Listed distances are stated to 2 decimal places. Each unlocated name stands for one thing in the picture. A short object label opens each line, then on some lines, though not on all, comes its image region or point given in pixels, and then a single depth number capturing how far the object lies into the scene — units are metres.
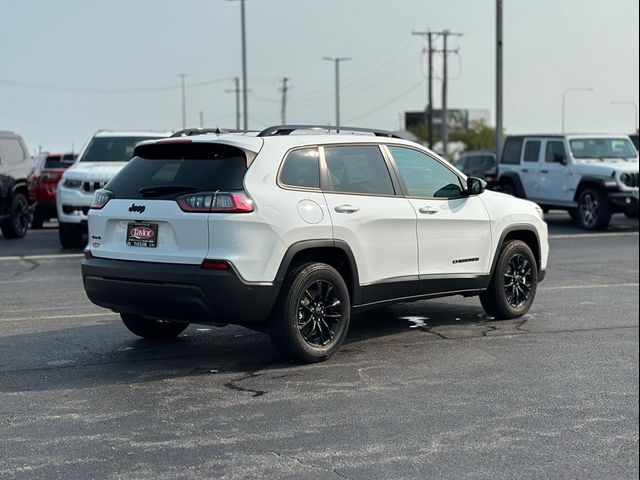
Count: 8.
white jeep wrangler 19.91
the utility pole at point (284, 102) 88.96
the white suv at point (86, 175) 15.87
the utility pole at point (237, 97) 80.99
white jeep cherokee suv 7.00
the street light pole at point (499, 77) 30.61
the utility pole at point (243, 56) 43.91
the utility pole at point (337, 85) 70.38
